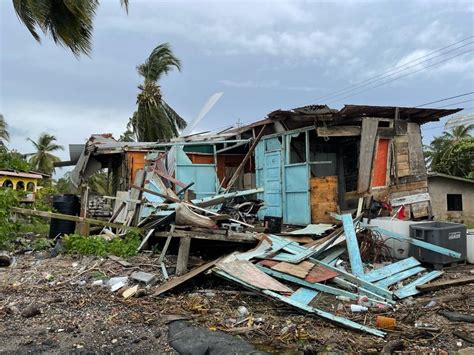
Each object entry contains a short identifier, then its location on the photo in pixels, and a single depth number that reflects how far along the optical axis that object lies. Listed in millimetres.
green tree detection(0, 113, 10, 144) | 24111
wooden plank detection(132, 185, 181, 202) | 8133
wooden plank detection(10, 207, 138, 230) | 7430
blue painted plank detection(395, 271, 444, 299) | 5328
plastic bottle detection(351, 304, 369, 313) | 4719
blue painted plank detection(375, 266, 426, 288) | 5645
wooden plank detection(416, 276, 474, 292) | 5496
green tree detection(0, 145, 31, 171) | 16531
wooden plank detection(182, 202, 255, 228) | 7413
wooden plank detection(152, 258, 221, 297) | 5324
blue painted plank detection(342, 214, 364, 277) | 5852
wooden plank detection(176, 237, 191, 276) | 6140
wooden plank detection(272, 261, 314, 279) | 5332
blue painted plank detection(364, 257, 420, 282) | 5770
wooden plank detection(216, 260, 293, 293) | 5016
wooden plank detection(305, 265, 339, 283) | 5277
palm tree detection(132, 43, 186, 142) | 21422
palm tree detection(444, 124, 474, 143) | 28547
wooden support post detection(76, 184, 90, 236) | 7988
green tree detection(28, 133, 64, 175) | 33312
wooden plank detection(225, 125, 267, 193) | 10570
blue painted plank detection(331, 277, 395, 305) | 5027
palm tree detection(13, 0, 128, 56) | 7992
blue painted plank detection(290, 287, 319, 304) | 4855
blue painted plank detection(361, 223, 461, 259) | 6477
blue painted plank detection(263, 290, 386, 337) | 4086
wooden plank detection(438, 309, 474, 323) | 4396
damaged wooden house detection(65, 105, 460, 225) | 8969
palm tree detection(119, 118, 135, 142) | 27470
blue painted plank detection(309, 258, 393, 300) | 5180
